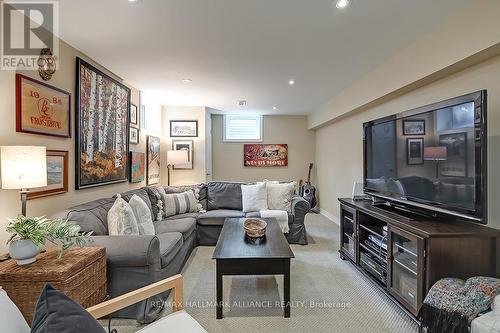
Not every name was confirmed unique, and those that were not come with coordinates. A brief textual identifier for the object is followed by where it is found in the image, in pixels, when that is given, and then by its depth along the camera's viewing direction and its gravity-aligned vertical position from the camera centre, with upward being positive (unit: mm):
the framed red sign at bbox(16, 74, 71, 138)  1958 +491
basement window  6449 +955
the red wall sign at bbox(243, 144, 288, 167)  6484 +261
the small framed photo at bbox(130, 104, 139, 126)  3926 +795
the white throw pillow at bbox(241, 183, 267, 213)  4045 -531
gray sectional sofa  1952 -769
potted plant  1504 -431
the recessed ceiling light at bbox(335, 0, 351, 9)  1817 +1178
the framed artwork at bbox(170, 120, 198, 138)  5406 +818
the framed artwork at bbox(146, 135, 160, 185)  4629 +103
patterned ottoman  1423 -805
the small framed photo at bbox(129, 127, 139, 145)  3921 +471
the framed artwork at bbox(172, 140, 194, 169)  5379 +389
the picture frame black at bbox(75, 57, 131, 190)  2645 +359
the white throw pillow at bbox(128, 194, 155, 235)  2631 -540
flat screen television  1634 +56
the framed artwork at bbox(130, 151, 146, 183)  3896 -13
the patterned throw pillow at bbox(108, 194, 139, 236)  2268 -503
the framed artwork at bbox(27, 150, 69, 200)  2211 -90
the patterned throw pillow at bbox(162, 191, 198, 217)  3744 -583
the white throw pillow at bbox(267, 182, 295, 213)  4043 -501
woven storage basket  1434 -656
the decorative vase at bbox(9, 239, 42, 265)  1494 -507
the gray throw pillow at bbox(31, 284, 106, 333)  720 -450
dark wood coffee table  2062 -802
